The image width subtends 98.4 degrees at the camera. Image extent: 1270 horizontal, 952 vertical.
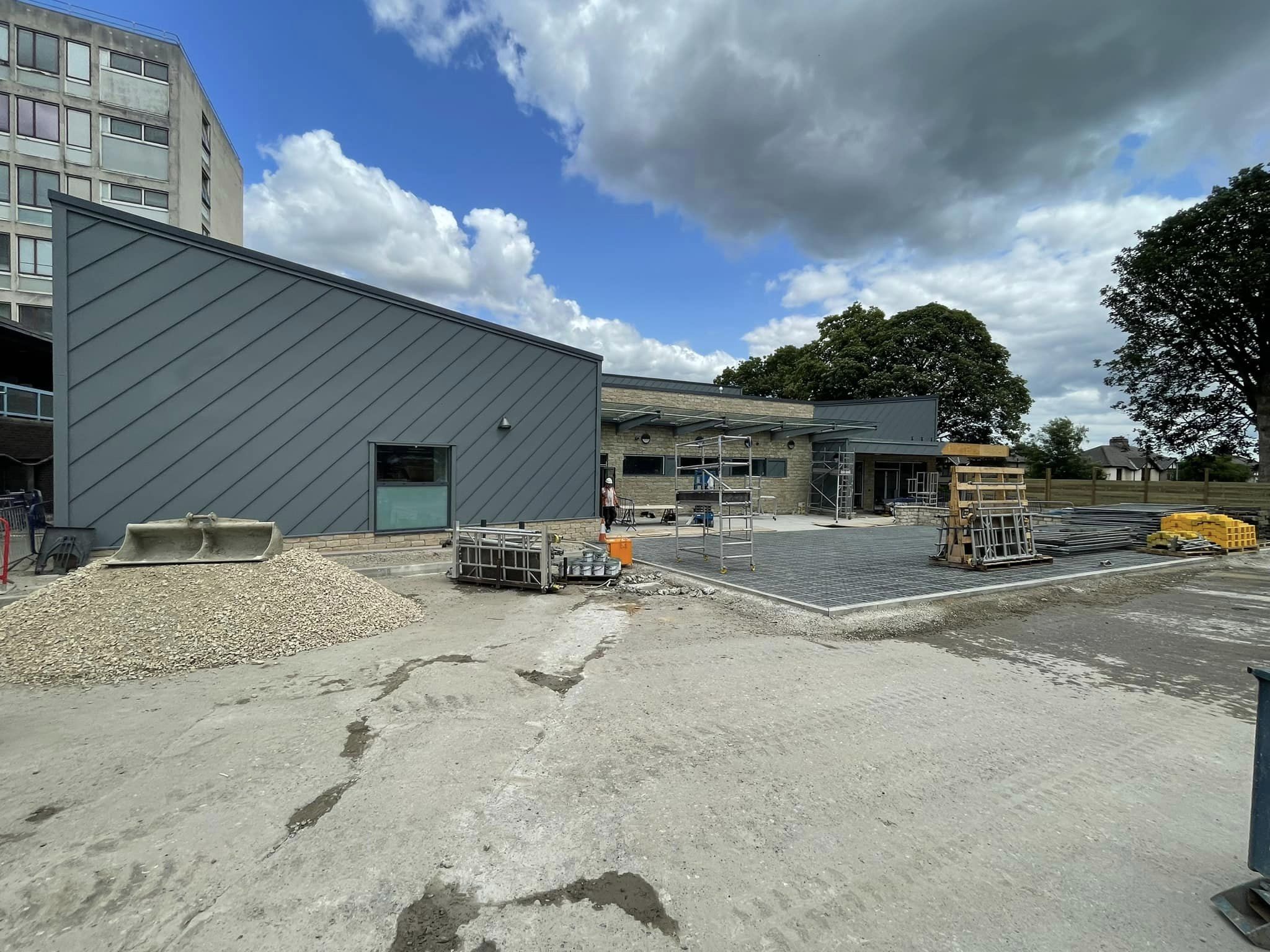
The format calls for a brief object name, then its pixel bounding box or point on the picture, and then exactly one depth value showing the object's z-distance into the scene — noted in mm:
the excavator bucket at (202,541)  7258
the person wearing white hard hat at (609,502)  17703
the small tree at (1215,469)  42938
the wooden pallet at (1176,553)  14016
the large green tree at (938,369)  35531
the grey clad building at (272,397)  8375
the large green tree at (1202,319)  24312
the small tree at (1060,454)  46562
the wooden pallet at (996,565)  11117
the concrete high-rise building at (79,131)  24984
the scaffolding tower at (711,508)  10445
